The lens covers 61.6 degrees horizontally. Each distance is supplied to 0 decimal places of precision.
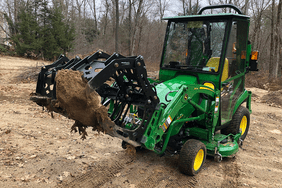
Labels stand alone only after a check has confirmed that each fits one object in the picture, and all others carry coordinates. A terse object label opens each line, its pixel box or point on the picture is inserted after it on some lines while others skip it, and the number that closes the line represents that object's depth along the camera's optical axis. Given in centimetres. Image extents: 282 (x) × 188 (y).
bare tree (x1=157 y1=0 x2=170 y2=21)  3039
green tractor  334
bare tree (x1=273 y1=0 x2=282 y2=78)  1523
